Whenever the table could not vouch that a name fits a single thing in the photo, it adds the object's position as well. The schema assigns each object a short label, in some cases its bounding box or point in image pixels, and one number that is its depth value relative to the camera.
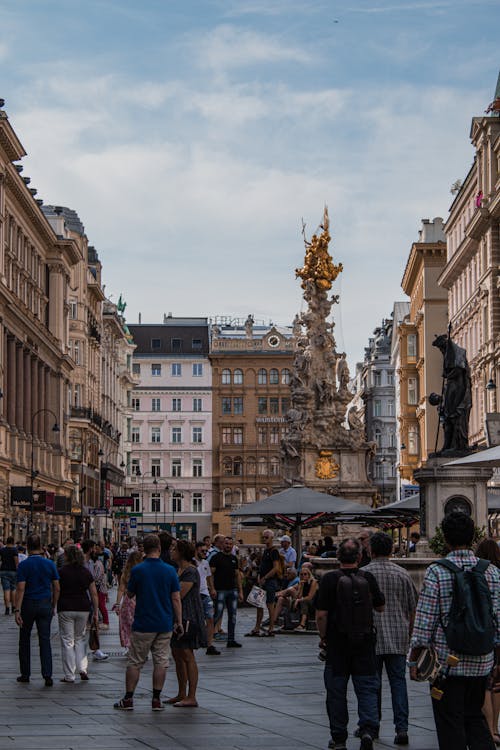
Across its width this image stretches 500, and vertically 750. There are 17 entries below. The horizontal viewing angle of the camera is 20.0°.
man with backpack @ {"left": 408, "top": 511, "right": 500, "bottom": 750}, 8.70
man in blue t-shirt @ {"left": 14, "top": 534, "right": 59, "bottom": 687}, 17.94
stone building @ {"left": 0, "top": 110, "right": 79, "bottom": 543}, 59.44
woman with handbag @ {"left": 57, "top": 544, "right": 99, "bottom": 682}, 17.95
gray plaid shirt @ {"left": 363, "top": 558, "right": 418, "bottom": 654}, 12.64
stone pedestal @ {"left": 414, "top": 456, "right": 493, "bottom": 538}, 28.42
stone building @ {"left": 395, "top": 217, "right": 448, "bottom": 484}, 93.44
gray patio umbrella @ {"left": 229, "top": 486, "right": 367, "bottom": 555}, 33.47
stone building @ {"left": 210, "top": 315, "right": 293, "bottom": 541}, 134.25
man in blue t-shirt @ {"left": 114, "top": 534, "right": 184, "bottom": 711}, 14.65
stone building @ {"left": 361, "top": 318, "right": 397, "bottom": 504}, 149.38
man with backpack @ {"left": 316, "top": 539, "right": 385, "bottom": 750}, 11.77
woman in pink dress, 19.88
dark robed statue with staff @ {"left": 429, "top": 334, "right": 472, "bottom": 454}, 29.11
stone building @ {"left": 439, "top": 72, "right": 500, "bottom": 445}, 64.06
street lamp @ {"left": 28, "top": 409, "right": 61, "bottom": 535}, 48.00
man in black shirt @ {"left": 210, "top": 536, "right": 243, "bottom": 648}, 24.58
